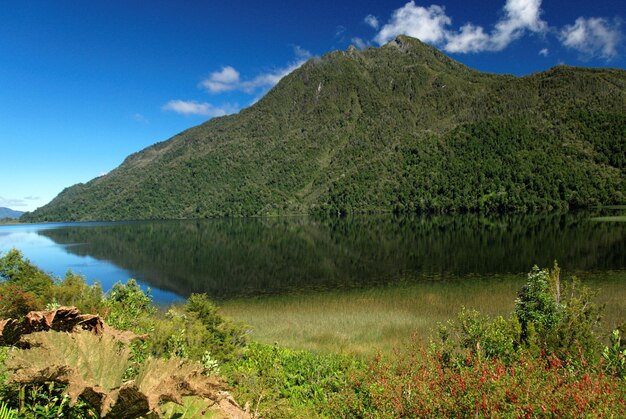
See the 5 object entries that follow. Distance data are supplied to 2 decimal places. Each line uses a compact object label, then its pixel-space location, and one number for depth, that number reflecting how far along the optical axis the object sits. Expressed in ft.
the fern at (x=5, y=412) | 13.02
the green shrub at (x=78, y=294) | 64.63
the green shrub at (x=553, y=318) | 50.08
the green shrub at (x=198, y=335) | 45.32
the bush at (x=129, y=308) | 54.39
